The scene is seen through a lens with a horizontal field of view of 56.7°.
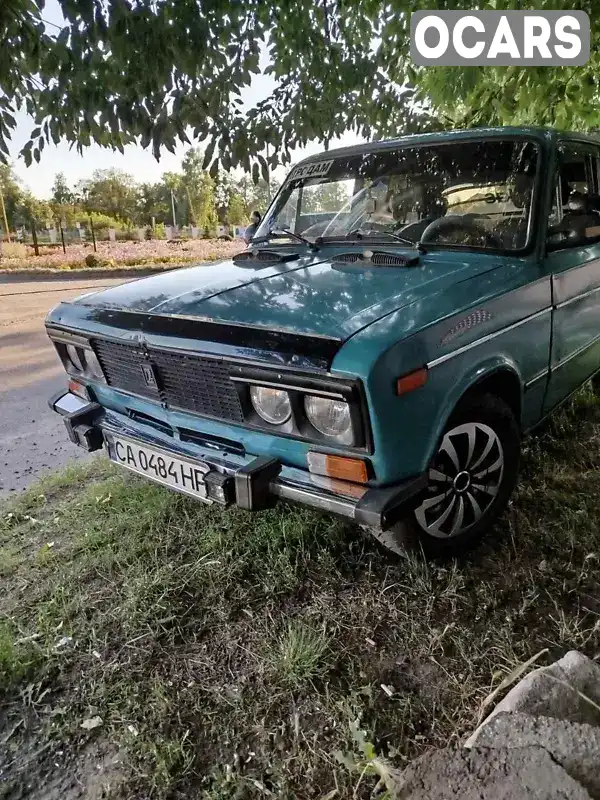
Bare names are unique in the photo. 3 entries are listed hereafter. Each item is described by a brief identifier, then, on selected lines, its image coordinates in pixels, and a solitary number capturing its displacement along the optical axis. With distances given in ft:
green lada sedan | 6.63
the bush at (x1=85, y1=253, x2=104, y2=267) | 67.41
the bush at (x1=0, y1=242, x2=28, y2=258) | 75.50
